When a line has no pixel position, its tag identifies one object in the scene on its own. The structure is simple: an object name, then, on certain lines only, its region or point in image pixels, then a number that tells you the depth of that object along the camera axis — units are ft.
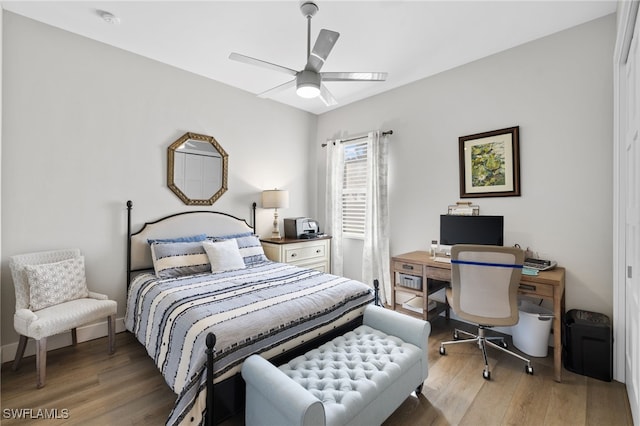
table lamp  12.69
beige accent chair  6.72
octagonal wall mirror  10.78
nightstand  12.17
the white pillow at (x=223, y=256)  9.48
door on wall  5.40
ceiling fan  6.92
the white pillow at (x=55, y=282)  7.38
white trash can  7.96
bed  5.03
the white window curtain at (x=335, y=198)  14.19
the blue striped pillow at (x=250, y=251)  10.69
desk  7.01
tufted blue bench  4.22
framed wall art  9.20
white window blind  13.64
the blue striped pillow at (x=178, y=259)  8.92
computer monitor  8.96
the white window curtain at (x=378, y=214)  12.46
